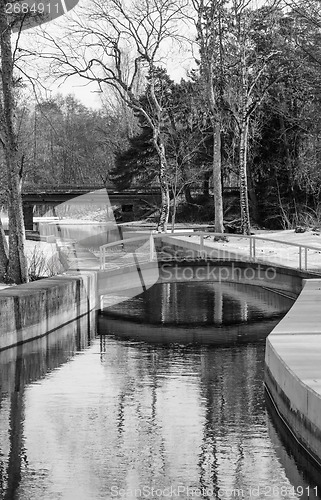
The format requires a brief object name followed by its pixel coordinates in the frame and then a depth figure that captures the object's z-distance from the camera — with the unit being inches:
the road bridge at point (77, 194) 2790.4
